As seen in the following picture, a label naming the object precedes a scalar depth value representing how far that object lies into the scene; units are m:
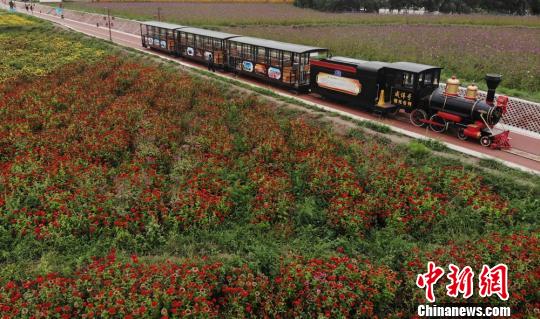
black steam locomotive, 15.27
